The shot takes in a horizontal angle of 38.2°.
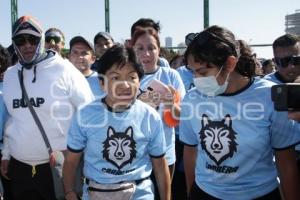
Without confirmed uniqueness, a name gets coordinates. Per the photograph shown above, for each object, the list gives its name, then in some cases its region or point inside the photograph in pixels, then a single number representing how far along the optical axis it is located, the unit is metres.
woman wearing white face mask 2.23
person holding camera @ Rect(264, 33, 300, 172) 3.57
